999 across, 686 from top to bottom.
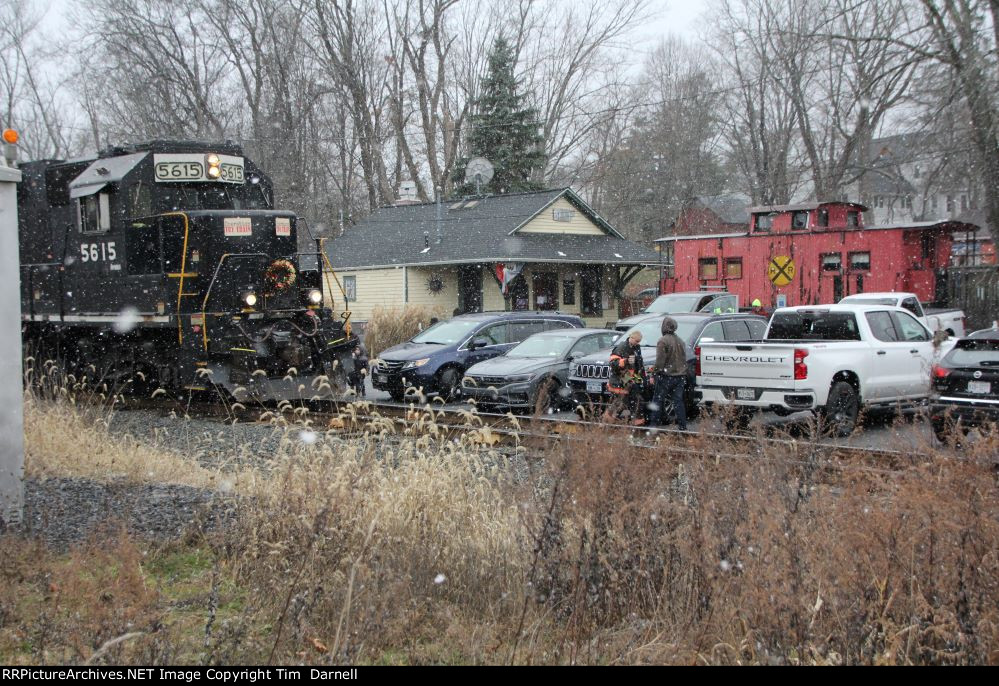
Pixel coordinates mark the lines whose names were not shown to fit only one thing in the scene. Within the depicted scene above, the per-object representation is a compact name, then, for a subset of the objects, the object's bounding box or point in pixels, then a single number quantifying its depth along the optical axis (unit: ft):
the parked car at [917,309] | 75.87
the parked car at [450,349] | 57.00
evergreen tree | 153.07
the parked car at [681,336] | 48.24
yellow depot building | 112.16
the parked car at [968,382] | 36.11
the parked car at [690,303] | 82.17
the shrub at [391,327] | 89.45
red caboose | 99.09
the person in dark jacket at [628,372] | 43.75
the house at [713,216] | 193.16
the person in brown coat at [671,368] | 43.32
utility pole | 24.09
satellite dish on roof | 147.84
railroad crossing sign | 103.96
